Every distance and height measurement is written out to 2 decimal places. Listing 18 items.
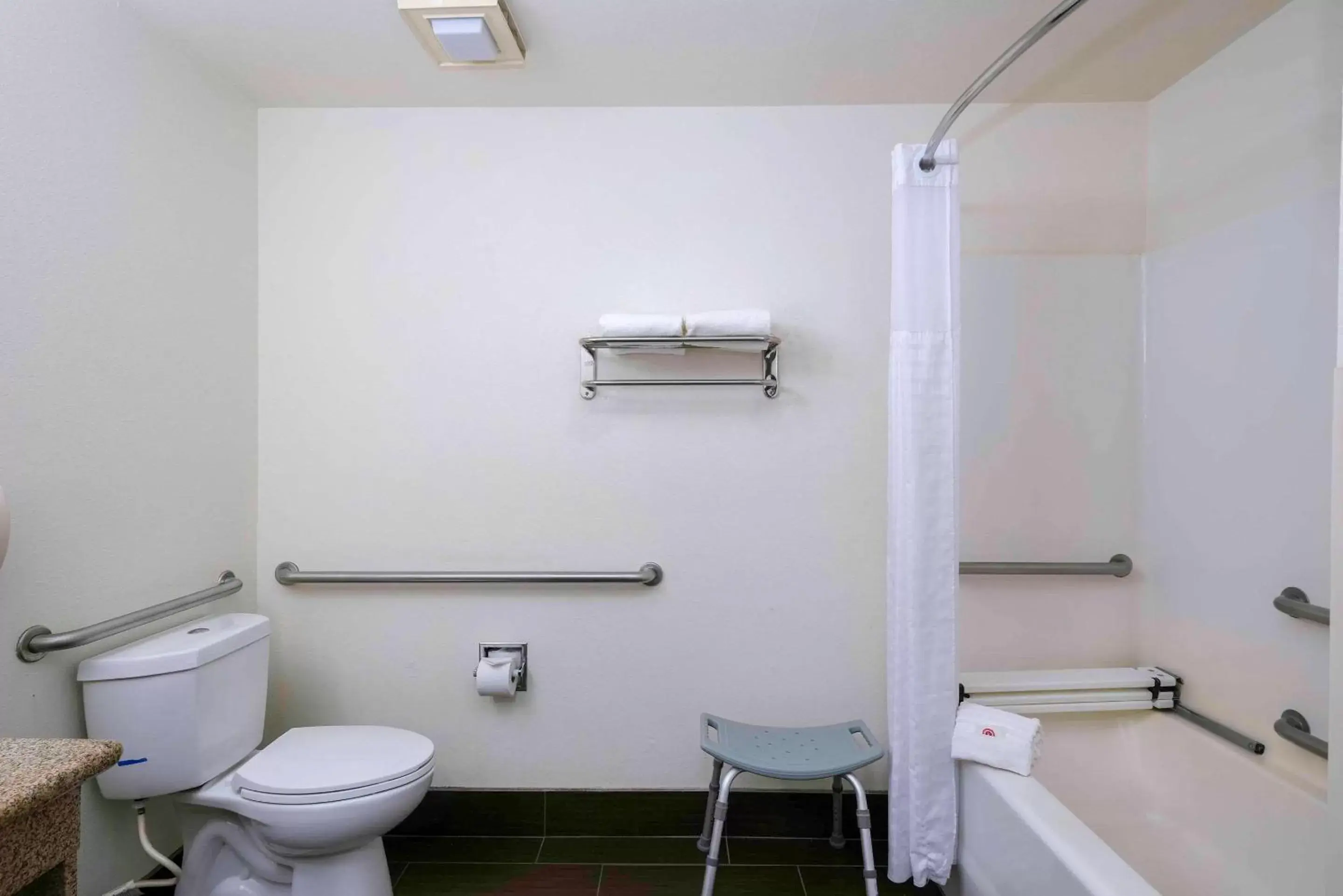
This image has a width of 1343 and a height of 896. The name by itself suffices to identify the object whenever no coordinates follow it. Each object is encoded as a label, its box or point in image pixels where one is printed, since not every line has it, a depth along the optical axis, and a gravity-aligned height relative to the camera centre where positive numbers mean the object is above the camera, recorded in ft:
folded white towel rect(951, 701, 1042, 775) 4.91 -2.24
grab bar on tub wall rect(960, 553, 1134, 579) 6.31 -1.15
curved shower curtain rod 3.96 +2.64
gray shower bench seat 4.87 -2.51
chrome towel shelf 5.89 +0.94
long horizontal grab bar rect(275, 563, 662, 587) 6.33 -1.26
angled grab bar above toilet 4.33 -1.31
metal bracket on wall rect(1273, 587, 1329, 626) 4.59 -1.13
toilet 4.69 -2.46
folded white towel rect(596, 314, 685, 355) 5.82 +1.11
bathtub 4.26 -2.82
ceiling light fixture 4.72 +3.19
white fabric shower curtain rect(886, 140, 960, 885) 5.26 -0.43
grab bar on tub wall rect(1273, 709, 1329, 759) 4.62 -2.08
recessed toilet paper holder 6.42 -2.00
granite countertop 2.54 -1.38
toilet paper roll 6.10 -2.17
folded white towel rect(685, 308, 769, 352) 5.81 +1.13
